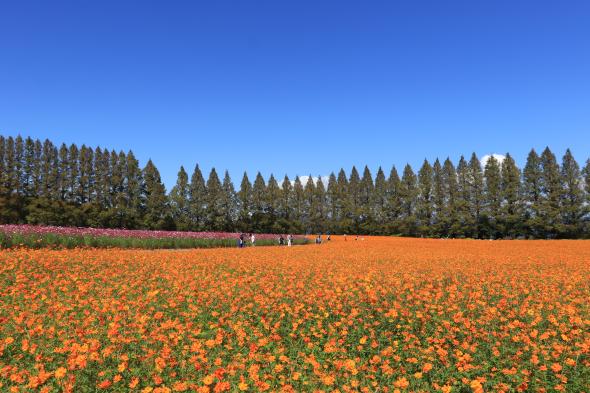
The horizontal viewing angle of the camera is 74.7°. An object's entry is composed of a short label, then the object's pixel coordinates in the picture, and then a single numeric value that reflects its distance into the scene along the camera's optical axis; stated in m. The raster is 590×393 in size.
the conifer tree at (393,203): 76.88
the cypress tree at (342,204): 80.88
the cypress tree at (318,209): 85.62
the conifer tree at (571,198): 61.59
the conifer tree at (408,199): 75.19
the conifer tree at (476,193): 68.17
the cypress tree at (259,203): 81.12
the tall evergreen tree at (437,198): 71.81
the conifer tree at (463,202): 68.62
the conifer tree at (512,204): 64.12
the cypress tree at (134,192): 68.92
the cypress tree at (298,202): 86.69
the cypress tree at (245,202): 80.75
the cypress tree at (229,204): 78.44
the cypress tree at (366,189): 85.38
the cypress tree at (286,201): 84.25
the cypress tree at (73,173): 73.88
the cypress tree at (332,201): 85.12
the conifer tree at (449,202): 70.12
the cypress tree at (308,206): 86.56
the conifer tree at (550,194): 62.28
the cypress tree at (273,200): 83.00
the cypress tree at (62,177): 74.00
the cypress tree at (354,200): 80.75
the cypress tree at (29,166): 72.91
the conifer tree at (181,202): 72.31
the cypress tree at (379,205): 78.70
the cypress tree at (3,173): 65.88
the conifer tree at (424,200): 73.38
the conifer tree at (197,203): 74.62
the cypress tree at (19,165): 72.62
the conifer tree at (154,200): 68.38
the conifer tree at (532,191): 63.44
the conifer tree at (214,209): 76.12
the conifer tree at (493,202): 66.00
